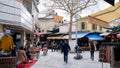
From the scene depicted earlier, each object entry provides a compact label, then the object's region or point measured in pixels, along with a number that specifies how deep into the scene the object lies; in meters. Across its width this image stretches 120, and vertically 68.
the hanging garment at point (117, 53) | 4.82
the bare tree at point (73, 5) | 15.99
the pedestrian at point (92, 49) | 8.74
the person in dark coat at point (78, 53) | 9.32
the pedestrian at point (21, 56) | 6.92
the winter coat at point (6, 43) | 5.58
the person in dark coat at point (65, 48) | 7.90
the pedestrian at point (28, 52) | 8.16
